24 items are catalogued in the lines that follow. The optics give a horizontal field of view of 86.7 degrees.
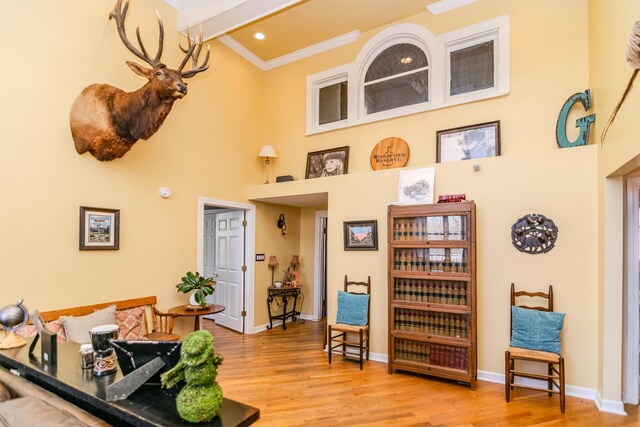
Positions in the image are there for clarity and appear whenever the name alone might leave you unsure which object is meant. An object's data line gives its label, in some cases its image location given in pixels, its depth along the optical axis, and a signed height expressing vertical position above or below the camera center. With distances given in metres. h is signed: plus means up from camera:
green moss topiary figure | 1.14 -0.55
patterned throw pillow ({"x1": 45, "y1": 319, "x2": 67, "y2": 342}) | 3.08 -0.97
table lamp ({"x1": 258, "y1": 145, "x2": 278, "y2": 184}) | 5.53 +1.17
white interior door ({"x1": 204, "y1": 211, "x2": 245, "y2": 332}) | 5.62 -0.75
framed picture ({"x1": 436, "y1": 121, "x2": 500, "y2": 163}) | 4.24 +1.08
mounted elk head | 3.32 +1.15
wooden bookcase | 3.54 -0.71
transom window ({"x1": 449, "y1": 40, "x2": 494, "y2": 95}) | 4.41 +2.10
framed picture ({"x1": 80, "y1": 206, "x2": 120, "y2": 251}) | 3.43 -0.07
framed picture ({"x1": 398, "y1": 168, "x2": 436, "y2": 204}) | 4.01 +0.48
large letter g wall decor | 3.61 +1.13
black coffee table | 1.21 -0.72
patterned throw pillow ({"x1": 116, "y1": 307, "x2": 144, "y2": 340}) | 3.60 -1.08
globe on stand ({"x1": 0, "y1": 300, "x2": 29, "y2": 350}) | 2.21 -0.69
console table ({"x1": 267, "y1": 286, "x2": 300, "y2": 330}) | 5.79 -1.27
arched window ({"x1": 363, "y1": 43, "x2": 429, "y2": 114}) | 4.88 +2.18
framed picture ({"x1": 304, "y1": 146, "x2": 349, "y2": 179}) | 5.30 +0.99
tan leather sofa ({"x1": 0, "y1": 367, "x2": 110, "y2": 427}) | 1.29 -0.77
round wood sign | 4.83 +1.03
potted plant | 4.14 -0.79
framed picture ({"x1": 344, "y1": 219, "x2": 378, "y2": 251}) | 4.34 -0.14
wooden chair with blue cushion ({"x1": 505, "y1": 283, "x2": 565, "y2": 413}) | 3.09 -1.11
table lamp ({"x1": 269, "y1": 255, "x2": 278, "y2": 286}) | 5.88 -0.68
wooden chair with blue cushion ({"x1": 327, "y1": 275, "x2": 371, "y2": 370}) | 4.22 -1.21
